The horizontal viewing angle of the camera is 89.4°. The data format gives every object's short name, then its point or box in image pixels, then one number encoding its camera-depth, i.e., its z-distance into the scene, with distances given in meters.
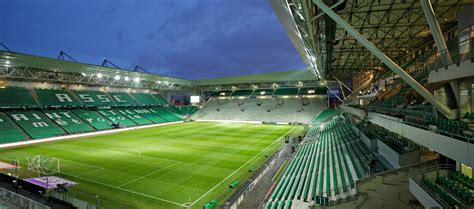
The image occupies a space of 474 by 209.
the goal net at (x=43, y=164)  16.24
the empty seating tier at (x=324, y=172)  10.96
